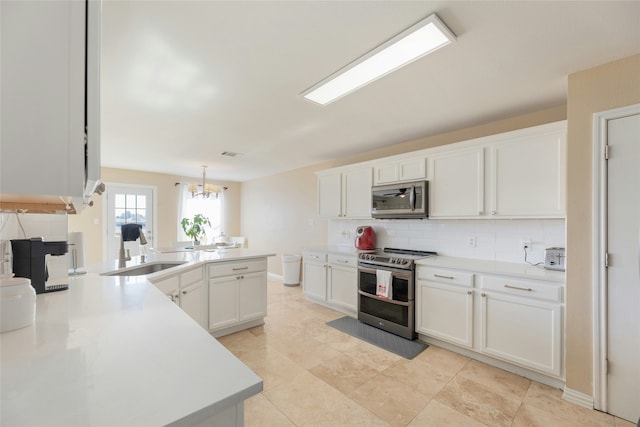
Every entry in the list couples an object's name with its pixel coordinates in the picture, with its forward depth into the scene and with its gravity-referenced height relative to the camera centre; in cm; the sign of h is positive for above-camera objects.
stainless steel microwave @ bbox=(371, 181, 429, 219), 306 +17
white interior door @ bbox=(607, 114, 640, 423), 172 -34
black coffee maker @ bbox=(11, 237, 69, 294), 143 -24
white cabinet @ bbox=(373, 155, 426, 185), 316 +54
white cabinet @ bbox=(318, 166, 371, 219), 376 +31
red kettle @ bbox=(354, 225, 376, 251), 378 -35
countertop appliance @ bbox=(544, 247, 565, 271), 229 -37
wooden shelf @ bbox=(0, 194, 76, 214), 84 +3
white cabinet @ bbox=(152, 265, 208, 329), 218 -68
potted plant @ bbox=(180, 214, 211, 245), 586 -28
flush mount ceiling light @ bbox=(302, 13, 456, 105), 149 +99
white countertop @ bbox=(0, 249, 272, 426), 58 -42
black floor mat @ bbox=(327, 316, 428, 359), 267 -133
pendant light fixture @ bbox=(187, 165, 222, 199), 494 +44
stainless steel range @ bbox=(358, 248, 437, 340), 287 -85
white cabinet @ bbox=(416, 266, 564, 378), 208 -87
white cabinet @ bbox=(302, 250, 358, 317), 354 -91
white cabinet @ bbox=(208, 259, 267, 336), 283 -89
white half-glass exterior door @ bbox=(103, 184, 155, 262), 536 +3
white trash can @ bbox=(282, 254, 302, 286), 520 -107
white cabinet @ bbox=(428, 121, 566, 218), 226 +36
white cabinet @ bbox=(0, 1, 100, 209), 53 +24
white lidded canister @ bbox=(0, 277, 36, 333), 97 -33
